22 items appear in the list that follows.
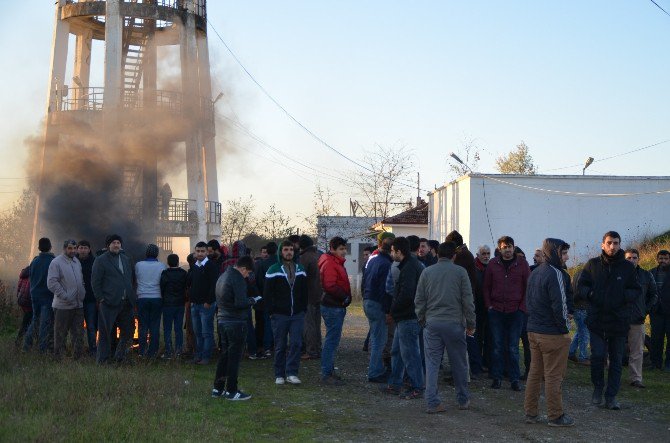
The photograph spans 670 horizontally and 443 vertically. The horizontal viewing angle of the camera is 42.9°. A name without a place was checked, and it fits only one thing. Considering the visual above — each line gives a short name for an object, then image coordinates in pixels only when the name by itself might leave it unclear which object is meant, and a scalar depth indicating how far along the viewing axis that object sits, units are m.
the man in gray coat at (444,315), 9.90
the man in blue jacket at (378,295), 11.58
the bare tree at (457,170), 56.50
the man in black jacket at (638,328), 12.16
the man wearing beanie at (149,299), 13.73
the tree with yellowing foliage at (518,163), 63.88
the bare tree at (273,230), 50.28
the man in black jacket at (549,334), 9.19
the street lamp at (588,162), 35.84
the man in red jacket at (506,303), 11.71
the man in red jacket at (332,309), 11.88
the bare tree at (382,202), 50.16
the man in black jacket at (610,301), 10.18
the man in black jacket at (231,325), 10.31
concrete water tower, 27.83
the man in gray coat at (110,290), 12.73
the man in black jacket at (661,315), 14.09
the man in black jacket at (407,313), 10.68
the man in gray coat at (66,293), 12.95
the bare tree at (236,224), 49.69
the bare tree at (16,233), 36.72
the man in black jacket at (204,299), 13.48
